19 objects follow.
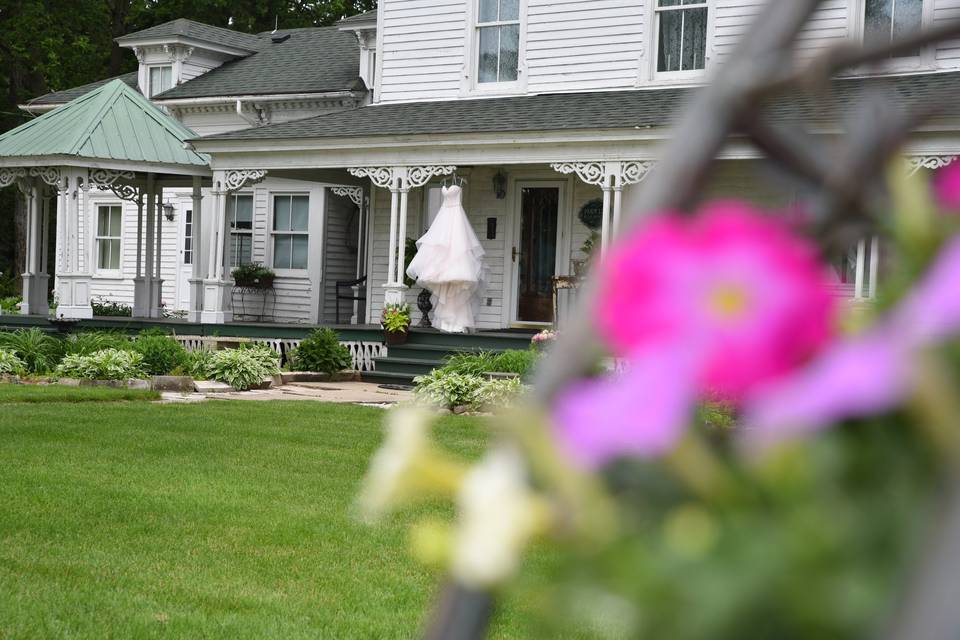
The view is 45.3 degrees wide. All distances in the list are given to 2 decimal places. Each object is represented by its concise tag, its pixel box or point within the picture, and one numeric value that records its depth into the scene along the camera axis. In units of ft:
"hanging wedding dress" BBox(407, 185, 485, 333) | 53.16
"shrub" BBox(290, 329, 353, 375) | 53.98
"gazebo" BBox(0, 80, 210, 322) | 59.62
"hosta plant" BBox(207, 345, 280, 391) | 48.57
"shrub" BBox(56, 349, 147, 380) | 46.39
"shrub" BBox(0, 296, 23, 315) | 68.13
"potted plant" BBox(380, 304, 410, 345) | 53.57
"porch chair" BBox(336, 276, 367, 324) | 65.10
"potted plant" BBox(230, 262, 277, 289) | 68.95
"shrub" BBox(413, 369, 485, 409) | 42.98
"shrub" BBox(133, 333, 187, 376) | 49.62
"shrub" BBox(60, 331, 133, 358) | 50.83
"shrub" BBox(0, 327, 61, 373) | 49.78
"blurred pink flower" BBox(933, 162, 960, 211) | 1.96
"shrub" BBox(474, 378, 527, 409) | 42.22
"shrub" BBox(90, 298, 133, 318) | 68.33
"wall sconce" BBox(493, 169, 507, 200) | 58.70
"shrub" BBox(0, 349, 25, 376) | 48.19
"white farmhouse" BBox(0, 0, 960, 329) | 49.49
